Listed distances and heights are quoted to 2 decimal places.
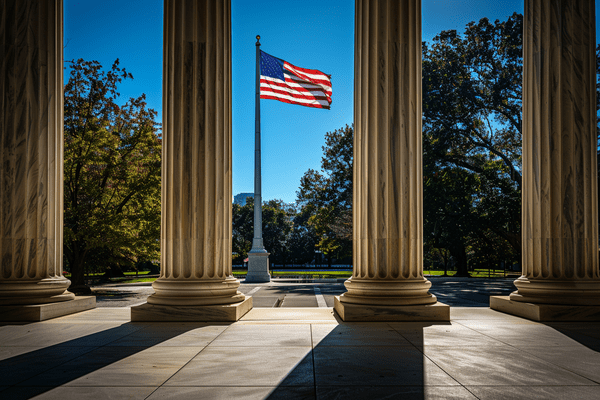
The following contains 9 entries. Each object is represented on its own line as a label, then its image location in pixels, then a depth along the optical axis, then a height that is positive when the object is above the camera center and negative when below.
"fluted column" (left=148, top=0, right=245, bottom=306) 16.36 +1.97
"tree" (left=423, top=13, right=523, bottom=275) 64.94 +13.20
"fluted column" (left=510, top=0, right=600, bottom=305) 16.61 +2.02
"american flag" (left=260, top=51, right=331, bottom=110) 41.56 +11.97
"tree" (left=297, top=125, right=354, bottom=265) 84.56 +4.27
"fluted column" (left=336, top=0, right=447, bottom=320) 16.20 +1.83
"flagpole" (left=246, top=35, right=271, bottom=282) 57.81 -2.03
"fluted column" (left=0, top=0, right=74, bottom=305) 16.55 +2.21
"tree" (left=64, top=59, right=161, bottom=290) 45.00 +4.11
